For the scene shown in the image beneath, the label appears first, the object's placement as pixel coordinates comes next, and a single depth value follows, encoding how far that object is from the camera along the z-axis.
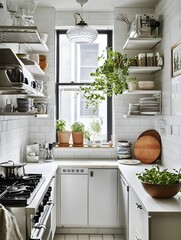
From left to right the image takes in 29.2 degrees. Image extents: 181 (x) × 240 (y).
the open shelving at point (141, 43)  4.25
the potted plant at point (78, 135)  4.87
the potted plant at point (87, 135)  4.91
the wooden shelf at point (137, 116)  4.34
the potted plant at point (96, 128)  4.94
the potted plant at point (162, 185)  2.57
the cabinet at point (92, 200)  4.24
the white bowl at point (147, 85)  4.41
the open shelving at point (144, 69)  4.29
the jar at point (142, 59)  4.38
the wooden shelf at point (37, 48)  4.50
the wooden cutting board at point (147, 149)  4.41
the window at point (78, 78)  5.13
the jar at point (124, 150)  4.62
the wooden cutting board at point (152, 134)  4.48
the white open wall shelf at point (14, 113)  3.21
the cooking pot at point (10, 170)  3.03
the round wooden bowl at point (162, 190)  2.57
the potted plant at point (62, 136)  4.90
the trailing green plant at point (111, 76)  4.44
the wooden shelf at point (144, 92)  4.29
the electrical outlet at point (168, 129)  3.83
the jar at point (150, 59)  4.35
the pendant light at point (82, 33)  4.04
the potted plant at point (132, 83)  4.42
